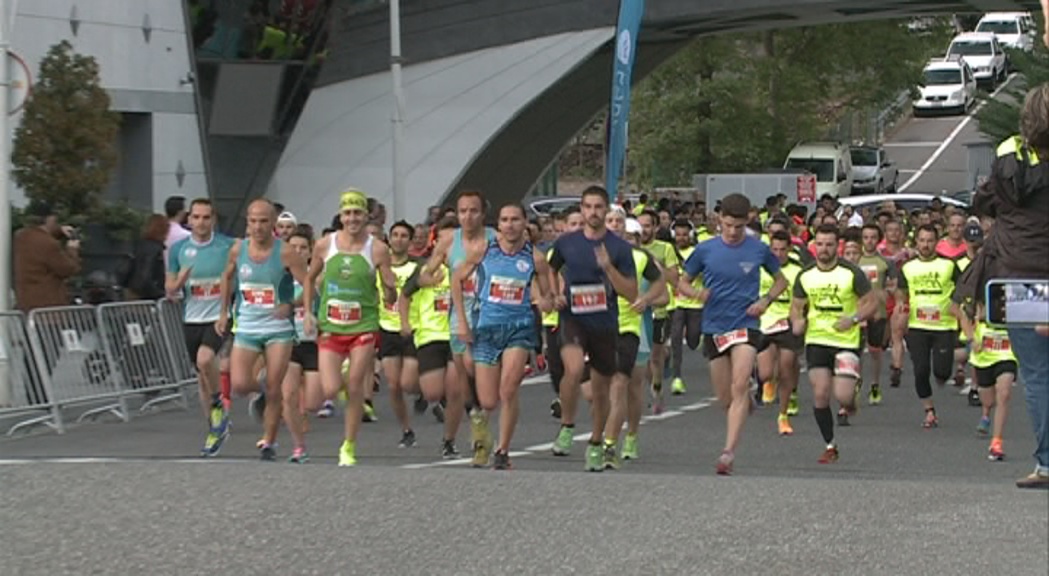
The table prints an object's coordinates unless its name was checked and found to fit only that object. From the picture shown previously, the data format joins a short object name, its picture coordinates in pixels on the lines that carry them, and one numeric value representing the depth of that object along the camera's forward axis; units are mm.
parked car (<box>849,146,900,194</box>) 63062
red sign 48250
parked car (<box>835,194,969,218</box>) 43319
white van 60938
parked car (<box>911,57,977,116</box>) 72625
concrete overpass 43094
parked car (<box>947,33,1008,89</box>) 75125
